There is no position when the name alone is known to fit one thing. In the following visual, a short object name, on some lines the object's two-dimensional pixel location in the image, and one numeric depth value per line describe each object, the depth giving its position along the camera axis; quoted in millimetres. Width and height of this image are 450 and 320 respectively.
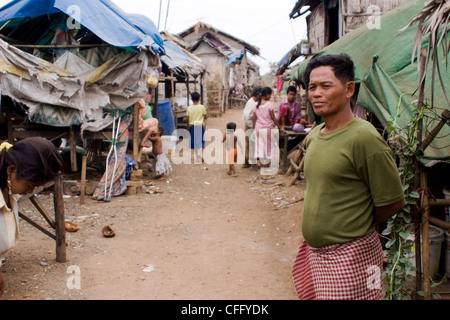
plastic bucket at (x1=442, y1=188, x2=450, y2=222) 3957
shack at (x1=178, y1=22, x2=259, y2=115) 24359
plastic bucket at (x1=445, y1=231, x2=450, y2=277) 3918
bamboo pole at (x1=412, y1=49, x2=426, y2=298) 3000
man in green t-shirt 2104
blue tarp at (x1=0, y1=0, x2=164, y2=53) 6780
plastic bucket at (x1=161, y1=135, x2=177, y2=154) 11773
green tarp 3758
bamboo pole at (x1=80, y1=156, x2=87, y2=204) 6961
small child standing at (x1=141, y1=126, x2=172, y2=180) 9031
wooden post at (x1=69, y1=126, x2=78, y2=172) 7376
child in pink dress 9486
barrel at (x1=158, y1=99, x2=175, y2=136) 14344
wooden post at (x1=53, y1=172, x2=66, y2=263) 4332
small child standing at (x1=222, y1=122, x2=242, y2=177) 9812
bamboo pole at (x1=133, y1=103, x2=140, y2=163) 7980
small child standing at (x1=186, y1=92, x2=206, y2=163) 11250
